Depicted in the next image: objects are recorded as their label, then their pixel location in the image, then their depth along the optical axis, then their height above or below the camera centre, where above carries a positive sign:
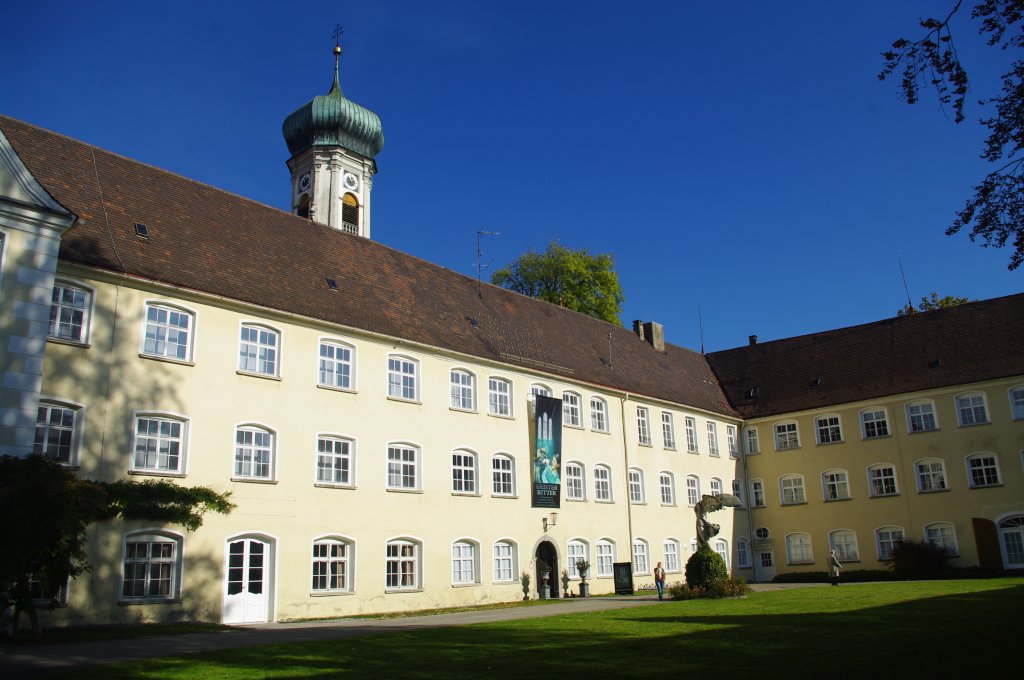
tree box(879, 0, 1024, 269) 9.84 +3.99
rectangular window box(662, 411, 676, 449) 38.78 +5.78
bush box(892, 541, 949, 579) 35.81 -0.11
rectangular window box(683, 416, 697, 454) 40.38 +5.87
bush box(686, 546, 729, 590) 25.92 -0.17
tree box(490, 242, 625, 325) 50.41 +16.13
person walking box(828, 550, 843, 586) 33.16 -0.31
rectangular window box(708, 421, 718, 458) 42.09 +5.83
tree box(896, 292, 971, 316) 46.69 +13.11
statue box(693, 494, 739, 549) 27.97 +1.76
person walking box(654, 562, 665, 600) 27.90 -0.48
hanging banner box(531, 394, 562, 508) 31.00 +4.03
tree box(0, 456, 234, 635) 15.06 +1.05
